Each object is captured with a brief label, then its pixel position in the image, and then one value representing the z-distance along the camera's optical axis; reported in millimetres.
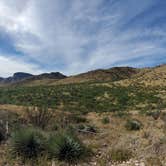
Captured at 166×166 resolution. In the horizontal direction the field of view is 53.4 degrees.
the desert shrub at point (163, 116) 10092
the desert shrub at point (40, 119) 7221
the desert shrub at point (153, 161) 3812
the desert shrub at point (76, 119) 10314
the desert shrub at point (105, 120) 10318
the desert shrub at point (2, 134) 5759
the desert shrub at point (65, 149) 4616
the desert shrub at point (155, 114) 11038
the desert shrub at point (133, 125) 8336
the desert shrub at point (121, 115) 11945
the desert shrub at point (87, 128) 7594
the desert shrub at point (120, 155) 4534
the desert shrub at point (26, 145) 4688
